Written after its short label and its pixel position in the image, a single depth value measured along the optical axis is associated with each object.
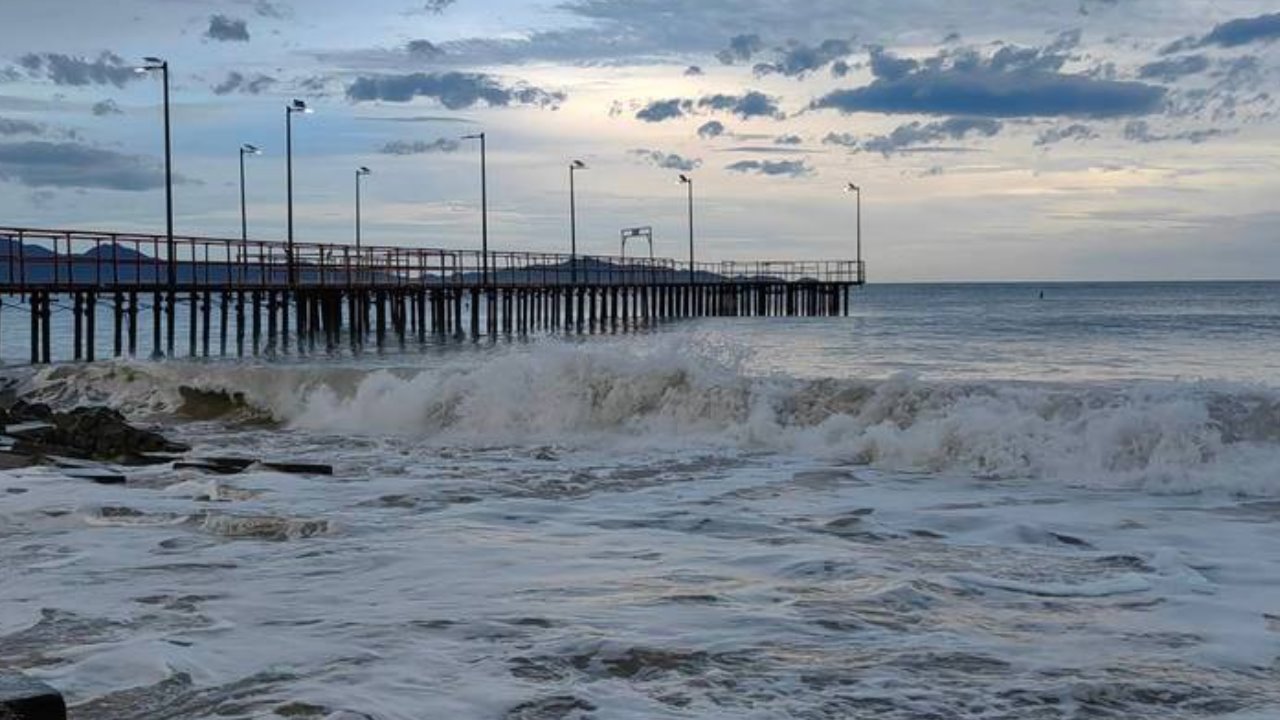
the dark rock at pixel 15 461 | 12.98
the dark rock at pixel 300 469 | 13.05
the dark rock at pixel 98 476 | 12.22
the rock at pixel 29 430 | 16.05
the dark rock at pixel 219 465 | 13.05
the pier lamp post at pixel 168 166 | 34.06
